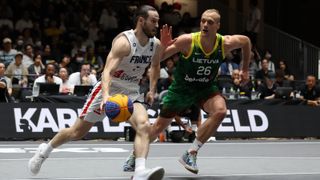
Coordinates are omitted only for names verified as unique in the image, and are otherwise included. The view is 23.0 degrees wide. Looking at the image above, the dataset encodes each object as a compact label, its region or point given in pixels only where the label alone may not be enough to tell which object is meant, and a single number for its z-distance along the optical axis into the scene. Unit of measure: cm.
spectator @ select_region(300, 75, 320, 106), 1894
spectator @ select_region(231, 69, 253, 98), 1889
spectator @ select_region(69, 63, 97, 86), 1803
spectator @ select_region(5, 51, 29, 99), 1867
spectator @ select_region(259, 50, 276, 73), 2298
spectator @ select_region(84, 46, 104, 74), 2161
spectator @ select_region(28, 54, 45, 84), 1939
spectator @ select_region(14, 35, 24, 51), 2166
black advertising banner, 1622
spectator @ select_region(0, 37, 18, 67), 2011
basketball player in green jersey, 1010
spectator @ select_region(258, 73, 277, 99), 1889
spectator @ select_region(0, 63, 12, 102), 1639
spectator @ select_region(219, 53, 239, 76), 2181
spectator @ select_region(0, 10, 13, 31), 2280
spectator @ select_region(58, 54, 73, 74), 1997
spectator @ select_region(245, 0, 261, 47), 2516
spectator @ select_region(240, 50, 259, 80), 2234
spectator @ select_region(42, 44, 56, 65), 2139
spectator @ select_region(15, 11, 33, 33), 2298
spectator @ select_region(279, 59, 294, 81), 2220
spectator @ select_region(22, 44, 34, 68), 2011
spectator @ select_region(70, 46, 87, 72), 2100
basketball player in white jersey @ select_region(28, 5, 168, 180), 895
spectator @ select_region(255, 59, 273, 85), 2116
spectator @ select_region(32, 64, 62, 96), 1767
